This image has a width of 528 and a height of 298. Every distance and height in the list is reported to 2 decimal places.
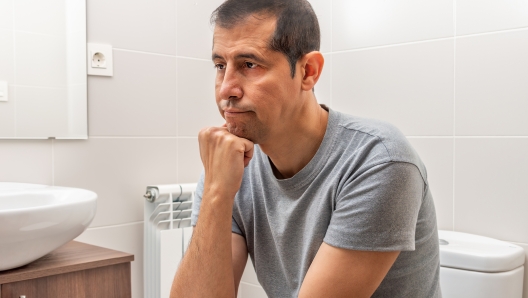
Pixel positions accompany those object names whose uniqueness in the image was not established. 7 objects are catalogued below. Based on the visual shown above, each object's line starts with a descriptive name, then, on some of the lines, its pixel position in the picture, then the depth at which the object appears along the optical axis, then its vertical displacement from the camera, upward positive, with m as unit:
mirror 1.78 +0.21
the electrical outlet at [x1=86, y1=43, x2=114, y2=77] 1.96 +0.26
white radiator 2.06 -0.40
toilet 1.49 -0.38
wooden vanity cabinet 1.37 -0.38
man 1.04 -0.10
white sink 1.29 -0.23
